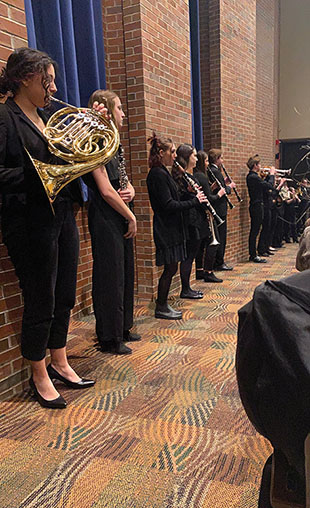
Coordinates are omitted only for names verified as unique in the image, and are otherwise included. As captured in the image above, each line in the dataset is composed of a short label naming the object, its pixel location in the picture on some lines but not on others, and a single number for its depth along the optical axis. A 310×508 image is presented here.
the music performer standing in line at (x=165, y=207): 3.16
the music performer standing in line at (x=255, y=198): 5.93
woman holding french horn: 1.78
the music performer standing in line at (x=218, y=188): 4.93
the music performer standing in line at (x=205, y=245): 4.47
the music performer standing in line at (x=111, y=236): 2.45
